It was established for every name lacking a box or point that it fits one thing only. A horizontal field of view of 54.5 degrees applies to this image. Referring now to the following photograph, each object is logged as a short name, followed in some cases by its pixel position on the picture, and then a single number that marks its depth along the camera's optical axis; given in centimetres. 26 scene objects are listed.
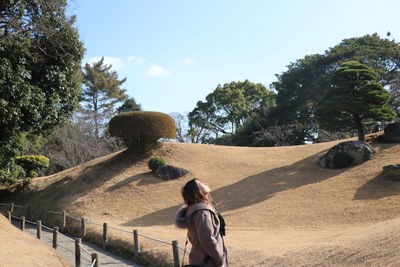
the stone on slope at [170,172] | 2198
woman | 329
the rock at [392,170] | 1519
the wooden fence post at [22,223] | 1541
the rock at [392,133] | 1934
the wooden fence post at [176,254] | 877
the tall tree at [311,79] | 3281
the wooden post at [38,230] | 1340
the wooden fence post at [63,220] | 1676
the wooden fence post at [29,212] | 2059
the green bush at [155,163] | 2269
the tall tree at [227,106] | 4428
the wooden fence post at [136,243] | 1089
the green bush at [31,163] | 2677
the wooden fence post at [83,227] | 1462
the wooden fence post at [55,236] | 1193
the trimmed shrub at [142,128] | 2414
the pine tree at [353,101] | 1939
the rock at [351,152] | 1800
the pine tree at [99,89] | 4503
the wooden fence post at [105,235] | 1284
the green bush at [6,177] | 2177
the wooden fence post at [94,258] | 820
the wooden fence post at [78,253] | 948
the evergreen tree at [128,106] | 4762
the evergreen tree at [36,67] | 1312
